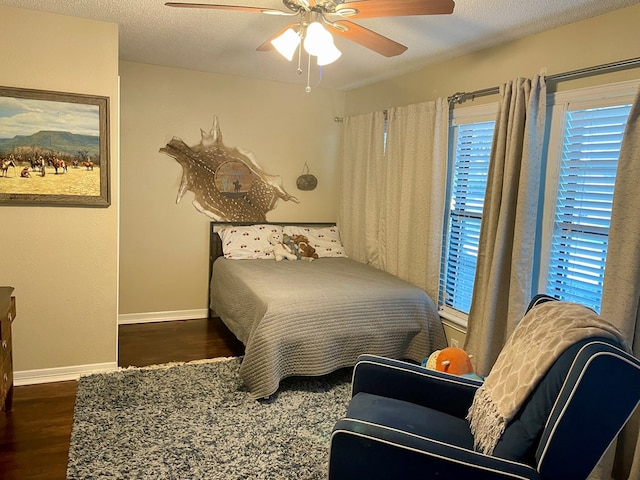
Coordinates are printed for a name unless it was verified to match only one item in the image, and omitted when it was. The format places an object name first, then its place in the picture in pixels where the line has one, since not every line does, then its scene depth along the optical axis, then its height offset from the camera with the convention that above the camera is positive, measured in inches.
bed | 113.0 -31.8
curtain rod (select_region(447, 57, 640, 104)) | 89.0 +28.9
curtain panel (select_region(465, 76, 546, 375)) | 105.0 -2.5
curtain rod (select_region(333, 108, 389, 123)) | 192.1 +32.9
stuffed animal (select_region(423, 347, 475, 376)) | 106.2 -36.7
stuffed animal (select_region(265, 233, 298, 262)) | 168.7 -19.5
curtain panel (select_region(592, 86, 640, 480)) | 82.8 -9.8
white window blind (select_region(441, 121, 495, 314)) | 127.8 -2.3
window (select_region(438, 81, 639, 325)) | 94.0 +5.3
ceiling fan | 72.7 +31.0
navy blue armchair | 54.0 -29.8
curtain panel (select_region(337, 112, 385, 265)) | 166.1 +6.0
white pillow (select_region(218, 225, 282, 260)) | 169.0 -17.6
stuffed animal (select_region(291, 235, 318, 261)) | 172.1 -19.3
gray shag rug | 86.0 -50.2
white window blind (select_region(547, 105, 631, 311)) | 94.3 +1.5
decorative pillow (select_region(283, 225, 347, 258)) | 180.7 -16.4
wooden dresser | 91.1 -33.1
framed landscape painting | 111.7 +9.4
